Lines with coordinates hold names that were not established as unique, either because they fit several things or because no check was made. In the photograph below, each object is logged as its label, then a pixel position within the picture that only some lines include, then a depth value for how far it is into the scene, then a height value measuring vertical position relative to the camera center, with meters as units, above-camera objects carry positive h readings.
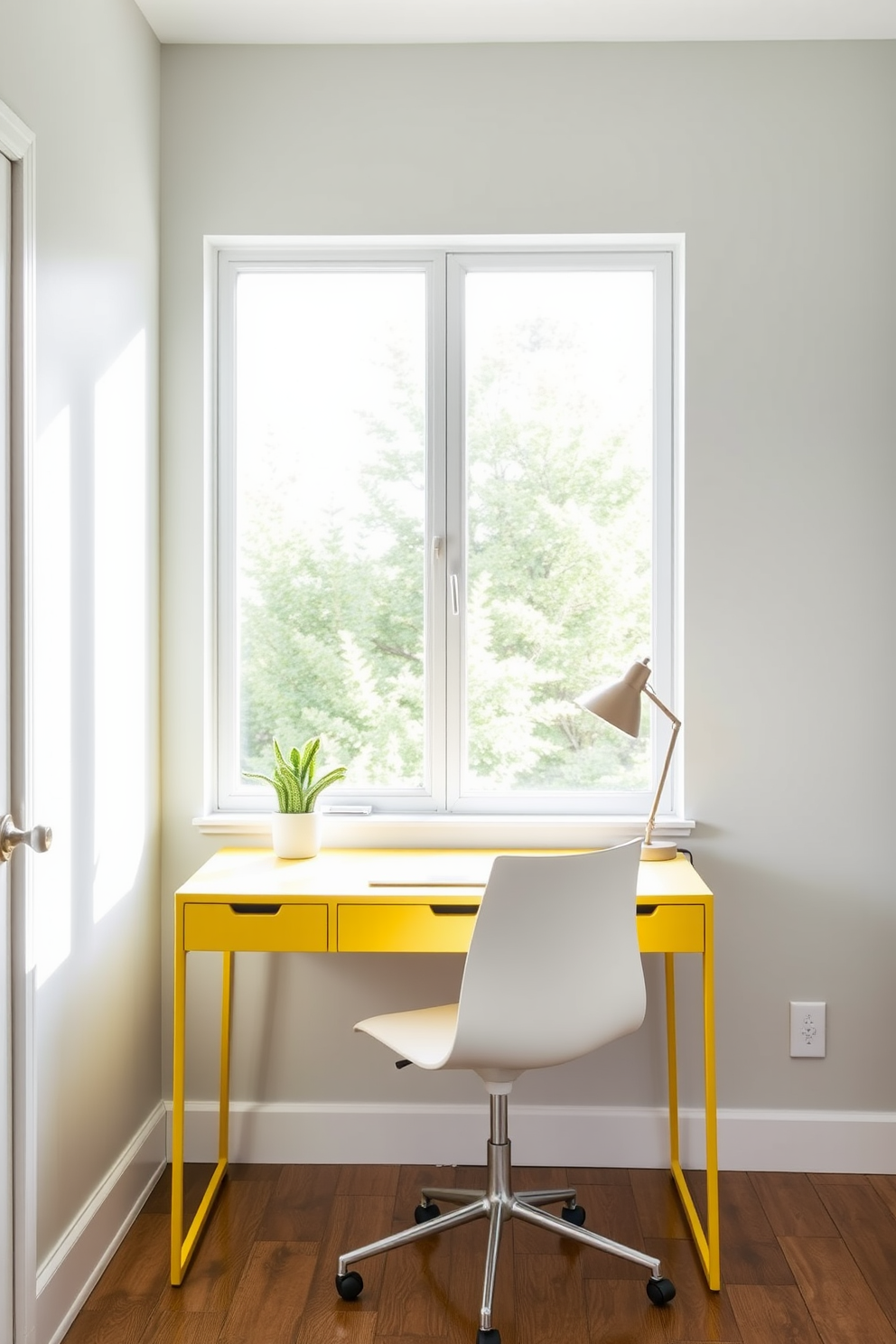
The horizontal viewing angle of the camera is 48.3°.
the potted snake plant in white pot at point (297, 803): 2.37 -0.34
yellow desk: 2.03 -0.54
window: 2.62 +0.37
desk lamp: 2.24 -0.09
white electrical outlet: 2.49 -0.92
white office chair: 1.80 -0.59
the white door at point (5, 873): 1.70 -0.36
